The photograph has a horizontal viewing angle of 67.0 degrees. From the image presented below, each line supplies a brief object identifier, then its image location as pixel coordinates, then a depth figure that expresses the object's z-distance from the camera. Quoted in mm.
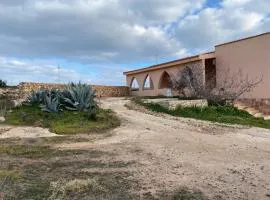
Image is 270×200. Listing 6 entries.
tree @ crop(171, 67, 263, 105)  10590
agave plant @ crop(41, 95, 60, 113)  7734
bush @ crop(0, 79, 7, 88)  15031
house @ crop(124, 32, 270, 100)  10674
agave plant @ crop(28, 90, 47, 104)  8648
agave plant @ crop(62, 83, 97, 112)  7960
